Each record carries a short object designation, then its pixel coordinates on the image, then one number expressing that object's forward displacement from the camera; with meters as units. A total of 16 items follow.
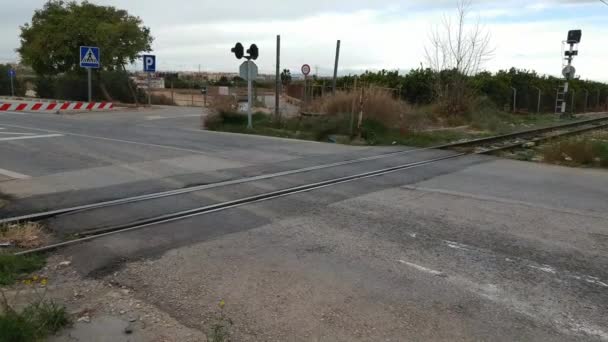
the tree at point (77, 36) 28.61
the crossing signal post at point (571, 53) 26.78
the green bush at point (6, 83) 44.34
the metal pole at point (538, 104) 34.56
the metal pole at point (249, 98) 17.64
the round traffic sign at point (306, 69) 23.40
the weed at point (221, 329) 3.43
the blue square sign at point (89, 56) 23.55
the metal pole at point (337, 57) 19.39
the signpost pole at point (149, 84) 28.32
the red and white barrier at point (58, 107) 23.37
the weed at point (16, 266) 4.42
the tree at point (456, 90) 23.56
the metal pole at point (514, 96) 32.66
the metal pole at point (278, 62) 19.48
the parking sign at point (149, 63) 26.38
